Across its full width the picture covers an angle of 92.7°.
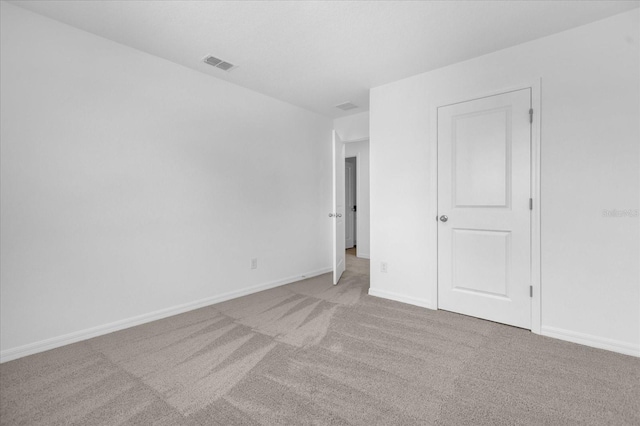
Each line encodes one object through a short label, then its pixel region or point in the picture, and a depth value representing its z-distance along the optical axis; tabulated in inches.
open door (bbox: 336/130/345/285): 159.9
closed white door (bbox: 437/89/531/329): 106.6
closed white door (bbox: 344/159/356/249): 310.7
